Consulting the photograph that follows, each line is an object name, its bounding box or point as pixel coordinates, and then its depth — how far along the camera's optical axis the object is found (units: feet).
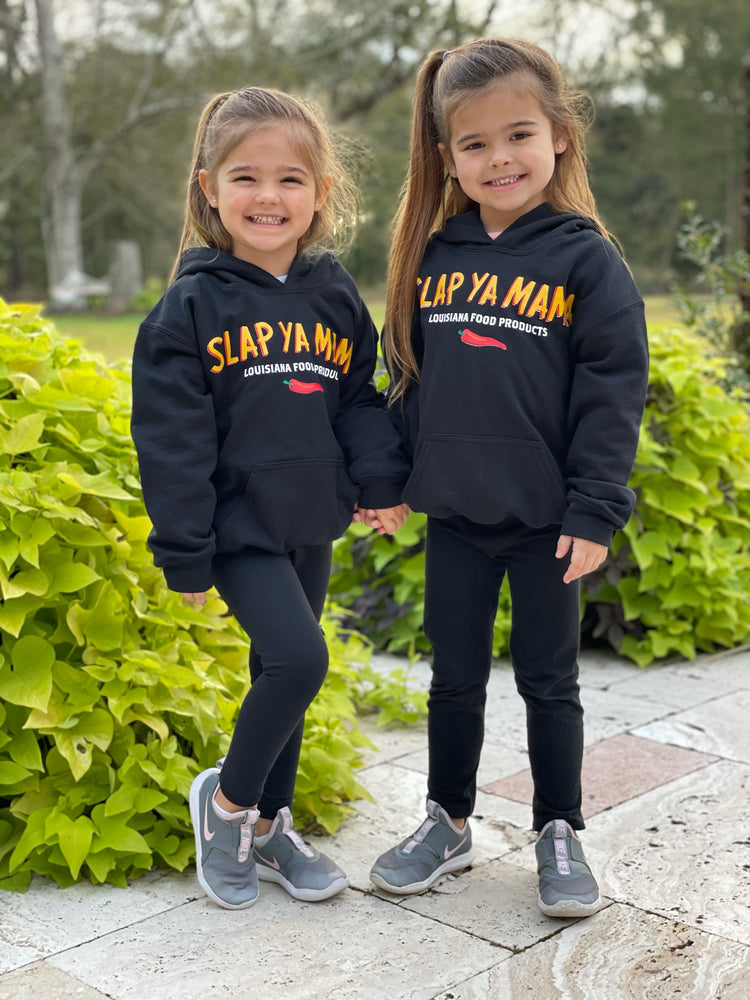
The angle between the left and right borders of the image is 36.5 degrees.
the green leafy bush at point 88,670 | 8.22
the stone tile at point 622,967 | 6.83
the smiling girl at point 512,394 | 7.41
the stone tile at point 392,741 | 11.00
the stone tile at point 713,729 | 11.21
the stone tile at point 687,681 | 12.83
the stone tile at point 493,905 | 7.60
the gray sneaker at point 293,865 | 8.06
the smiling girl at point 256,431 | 7.42
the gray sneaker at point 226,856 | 7.91
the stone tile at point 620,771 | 10.06
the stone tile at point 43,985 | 6.81
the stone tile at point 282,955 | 6.91
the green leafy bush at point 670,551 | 14.06
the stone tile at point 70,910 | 7.43
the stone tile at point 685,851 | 7.94
